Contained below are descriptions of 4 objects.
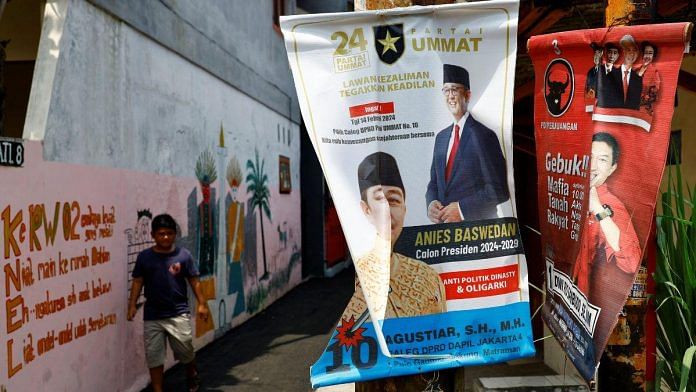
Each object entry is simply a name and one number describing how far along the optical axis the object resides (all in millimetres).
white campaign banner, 2609
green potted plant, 2822
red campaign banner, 2490
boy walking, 6266
